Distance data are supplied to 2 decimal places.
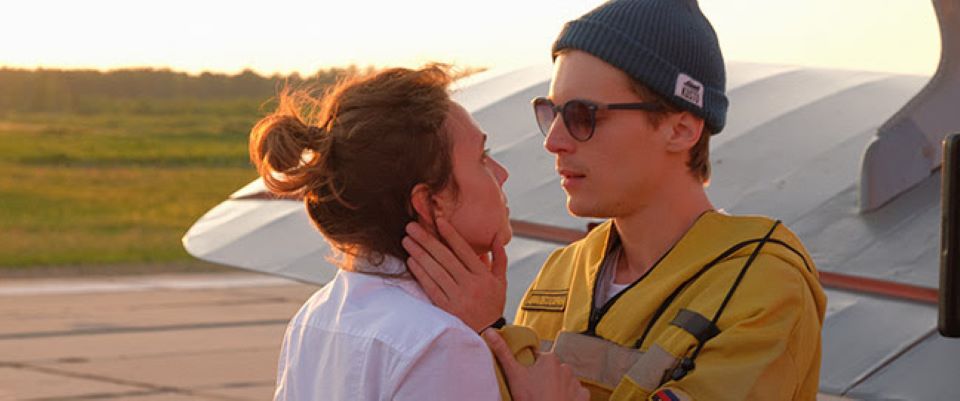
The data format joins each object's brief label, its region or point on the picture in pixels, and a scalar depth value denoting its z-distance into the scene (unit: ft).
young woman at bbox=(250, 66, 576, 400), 7.82
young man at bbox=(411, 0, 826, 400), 8.76
